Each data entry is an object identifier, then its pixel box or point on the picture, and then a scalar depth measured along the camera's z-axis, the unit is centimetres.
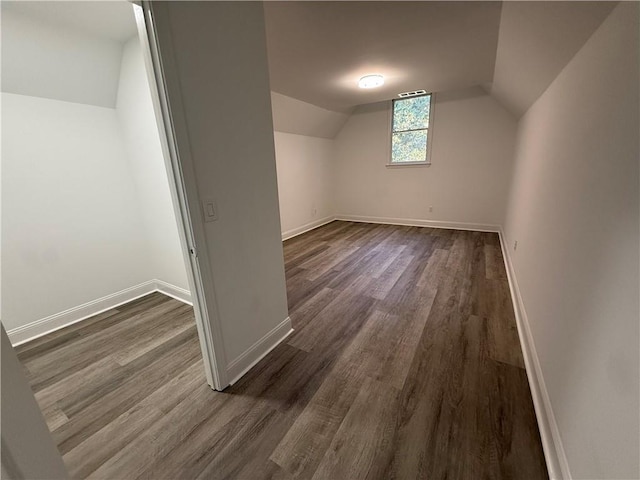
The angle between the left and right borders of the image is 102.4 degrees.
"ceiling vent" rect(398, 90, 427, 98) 399
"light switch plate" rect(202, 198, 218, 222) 133
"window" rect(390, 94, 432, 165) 475
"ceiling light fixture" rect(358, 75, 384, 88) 301
